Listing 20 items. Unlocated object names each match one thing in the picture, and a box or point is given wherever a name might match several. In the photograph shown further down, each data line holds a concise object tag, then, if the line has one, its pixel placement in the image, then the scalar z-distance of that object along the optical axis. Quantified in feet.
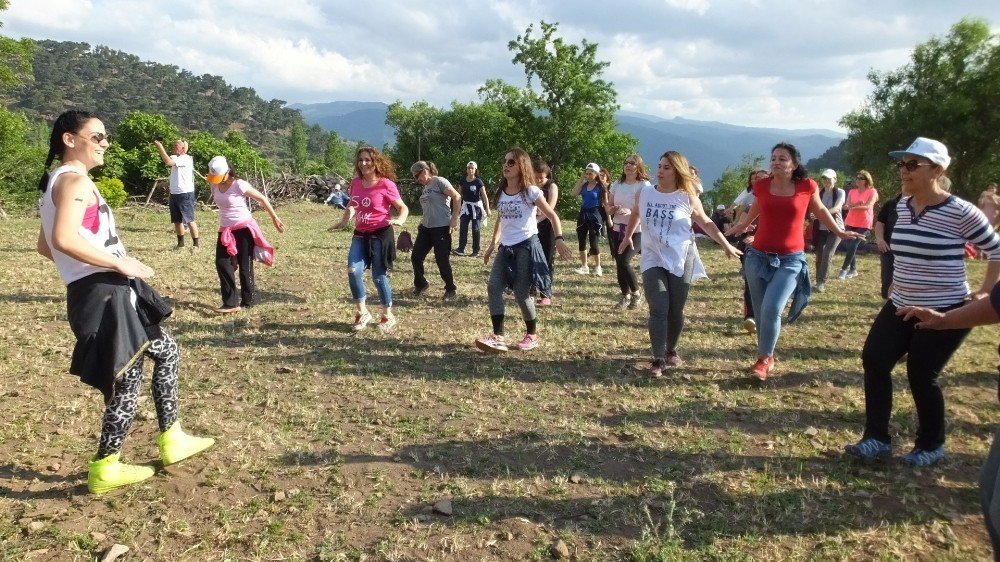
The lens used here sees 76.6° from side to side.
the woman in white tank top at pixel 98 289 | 9.75
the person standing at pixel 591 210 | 31.35
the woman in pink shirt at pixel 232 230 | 23.99
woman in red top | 16.62
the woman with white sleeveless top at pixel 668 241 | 17.49
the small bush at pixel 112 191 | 65.41
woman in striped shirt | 11.51
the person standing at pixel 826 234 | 31.48
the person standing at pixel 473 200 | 40.37
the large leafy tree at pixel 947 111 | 101.09
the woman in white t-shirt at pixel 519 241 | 19.54
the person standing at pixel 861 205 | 34.01
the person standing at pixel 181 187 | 37.11
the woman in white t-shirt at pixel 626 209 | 26.73
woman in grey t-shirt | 28.17
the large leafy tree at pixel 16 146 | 71.41
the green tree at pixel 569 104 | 144.46
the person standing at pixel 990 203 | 19.28
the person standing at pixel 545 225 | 28.56
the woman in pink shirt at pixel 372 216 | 21.67
